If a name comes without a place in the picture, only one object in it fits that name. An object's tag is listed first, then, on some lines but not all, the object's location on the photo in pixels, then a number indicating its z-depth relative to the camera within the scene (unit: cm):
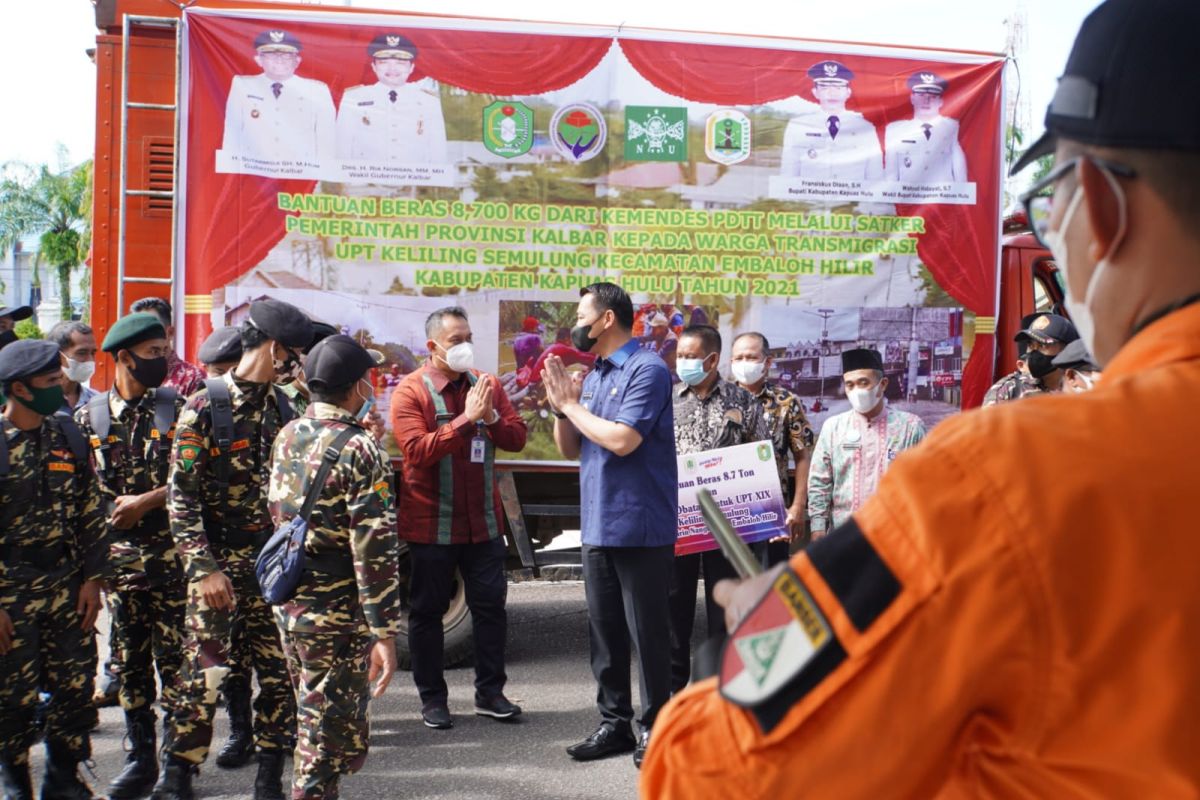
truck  586
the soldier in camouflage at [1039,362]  582
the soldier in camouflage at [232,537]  426
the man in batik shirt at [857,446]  553
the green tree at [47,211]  4103
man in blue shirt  473
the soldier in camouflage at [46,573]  414
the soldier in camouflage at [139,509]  473
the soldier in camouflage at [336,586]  366
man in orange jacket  77
